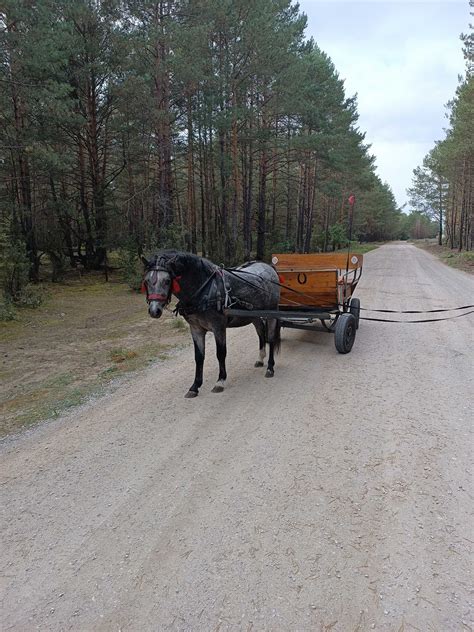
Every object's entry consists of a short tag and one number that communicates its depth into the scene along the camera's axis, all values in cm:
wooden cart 634
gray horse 412
